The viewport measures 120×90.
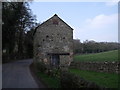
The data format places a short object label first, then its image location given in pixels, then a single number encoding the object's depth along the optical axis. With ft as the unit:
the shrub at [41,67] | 41.02
